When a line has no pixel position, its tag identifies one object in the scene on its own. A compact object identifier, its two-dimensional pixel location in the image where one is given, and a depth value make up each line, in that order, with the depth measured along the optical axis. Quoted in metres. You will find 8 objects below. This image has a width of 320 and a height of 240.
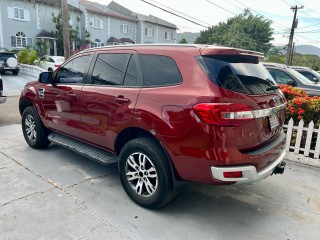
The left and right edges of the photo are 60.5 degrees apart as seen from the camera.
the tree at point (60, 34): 27.91
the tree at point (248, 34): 45.53
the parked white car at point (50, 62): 18.50
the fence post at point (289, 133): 4.92
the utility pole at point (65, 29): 12.16
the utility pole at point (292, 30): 27.67
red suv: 2.50
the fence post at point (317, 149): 4.65
